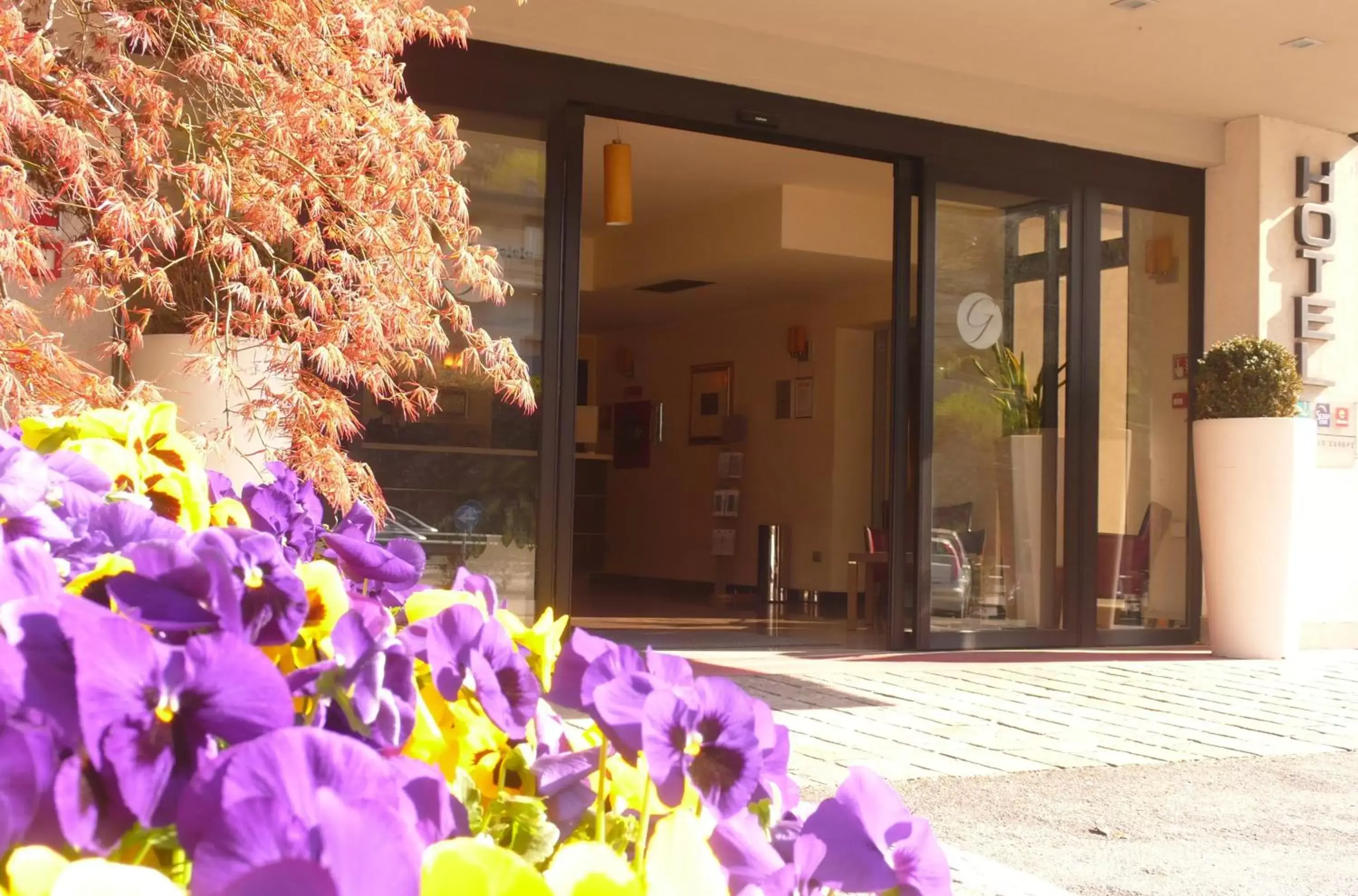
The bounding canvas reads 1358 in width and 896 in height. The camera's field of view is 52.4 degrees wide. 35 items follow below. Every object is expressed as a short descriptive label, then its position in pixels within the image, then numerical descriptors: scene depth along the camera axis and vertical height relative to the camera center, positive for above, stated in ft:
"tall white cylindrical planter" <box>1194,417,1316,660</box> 22.29 +0.37
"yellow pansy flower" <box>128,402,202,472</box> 2.61 +0.16
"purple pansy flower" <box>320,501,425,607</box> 2.34 -0.07
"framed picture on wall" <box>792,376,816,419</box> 38.96 +3.95
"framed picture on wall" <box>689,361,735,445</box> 42.34 +4.13
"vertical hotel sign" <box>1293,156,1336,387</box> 25.08 +5.48
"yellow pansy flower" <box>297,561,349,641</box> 1.69 -0.10
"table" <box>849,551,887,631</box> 27.14 -0.85
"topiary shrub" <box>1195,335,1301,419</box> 22.35 +2.72
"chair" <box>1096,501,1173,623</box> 24.81 -0.28
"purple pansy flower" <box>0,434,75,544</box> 1.78 +0.02
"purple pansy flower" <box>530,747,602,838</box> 1.57 -0.30
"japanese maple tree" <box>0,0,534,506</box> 9.33 +2.42
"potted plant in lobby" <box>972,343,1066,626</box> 23.85 +1.29
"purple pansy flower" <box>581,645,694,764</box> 1.43 -0.17
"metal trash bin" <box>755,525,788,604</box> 38.83 -0.85
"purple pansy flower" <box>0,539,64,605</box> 1.30 -0.06
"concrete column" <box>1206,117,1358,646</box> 24.91 +5.02
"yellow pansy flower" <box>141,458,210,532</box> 2.37 +0.04
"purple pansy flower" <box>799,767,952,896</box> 1.45 -0.33
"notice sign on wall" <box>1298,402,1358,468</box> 25.39 +2.14
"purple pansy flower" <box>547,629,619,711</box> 1.60 -0.16
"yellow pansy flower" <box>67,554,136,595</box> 1.52 -0.06
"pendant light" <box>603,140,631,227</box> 23.20 +5.90
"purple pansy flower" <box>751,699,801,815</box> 1.64 -0.28
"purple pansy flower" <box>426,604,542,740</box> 1.63 -0.17
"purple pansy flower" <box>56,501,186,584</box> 1.89 -0.01
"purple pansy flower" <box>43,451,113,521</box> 1.96 +0.05
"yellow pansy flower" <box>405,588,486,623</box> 2.05 -0.11
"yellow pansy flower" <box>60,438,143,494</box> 2.37 +0.10
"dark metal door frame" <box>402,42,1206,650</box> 19.44 +5.87
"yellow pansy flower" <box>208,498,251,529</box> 2.56 +0.01
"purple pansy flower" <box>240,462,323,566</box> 2.74 +0.02
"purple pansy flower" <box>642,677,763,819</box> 1.43 -0.22
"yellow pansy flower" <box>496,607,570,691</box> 1.90 -0.16
